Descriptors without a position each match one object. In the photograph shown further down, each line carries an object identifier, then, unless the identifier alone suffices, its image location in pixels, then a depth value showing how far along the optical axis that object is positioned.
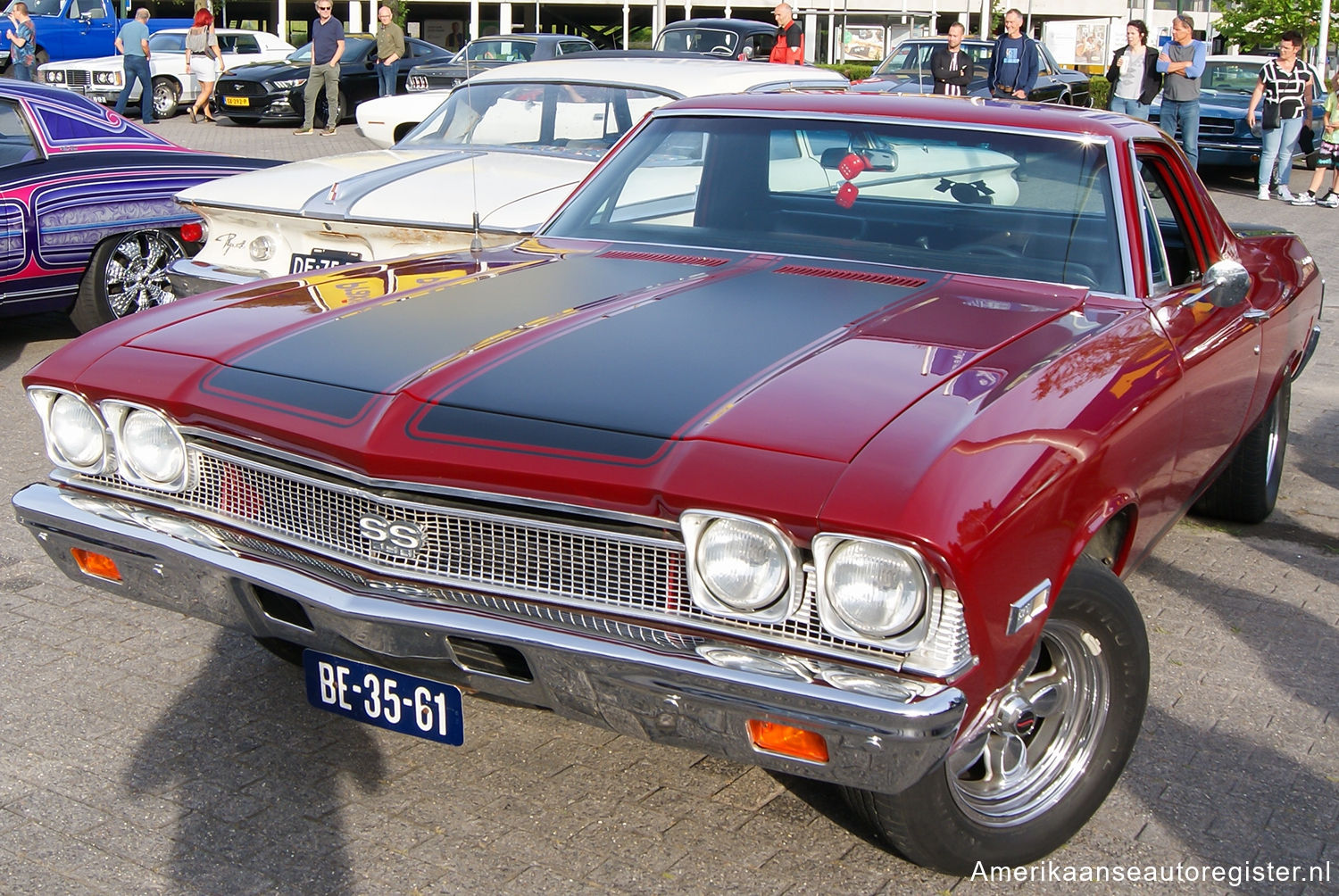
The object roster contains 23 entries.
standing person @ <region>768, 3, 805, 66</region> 13.45
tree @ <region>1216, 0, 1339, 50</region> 31.70
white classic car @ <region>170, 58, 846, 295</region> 6.04
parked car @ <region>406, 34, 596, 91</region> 19.22
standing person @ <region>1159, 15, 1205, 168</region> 14.15
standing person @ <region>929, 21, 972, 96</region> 16.44
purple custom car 6.95
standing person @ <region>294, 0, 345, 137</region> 17.65
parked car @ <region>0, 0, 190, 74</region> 22.19
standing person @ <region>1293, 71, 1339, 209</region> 14.07
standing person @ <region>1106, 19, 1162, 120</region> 15.23
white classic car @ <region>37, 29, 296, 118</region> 20.02
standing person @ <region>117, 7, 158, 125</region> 18.81
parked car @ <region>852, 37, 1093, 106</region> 18.14
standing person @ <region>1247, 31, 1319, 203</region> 13.88
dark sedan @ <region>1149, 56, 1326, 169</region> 15.68
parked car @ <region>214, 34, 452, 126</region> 19.66
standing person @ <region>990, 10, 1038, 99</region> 15.24
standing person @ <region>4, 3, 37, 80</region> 19.67
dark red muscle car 2.35
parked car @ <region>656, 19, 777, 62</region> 17.39
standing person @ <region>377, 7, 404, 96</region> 18.28
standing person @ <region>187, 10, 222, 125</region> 20.11
